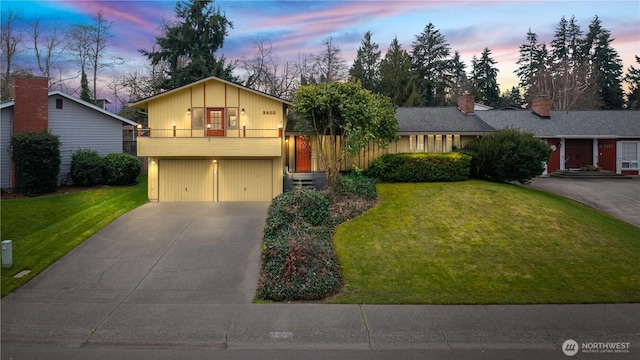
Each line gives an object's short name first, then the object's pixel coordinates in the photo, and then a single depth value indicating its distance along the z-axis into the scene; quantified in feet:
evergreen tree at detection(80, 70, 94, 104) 116.37
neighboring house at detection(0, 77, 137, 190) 64.49
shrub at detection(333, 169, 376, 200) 52.51
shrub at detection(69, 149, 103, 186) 68.33
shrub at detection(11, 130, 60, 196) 60.29
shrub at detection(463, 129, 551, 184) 60.03
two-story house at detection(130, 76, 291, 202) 60.29
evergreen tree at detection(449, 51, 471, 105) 166.30
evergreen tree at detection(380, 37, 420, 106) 136.15
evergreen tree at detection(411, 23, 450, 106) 165.48
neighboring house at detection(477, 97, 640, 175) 85.15
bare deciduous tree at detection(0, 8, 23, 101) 110.63
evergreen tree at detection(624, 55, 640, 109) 163.94
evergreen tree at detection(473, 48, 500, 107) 190.80
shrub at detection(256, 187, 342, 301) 28.89
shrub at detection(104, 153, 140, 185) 69.41
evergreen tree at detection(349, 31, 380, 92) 152.05
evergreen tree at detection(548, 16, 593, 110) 143.84
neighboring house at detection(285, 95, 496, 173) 68.64
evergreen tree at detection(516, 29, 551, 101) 171.12
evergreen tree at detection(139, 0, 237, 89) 106.83
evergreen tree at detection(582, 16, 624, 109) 165.37
